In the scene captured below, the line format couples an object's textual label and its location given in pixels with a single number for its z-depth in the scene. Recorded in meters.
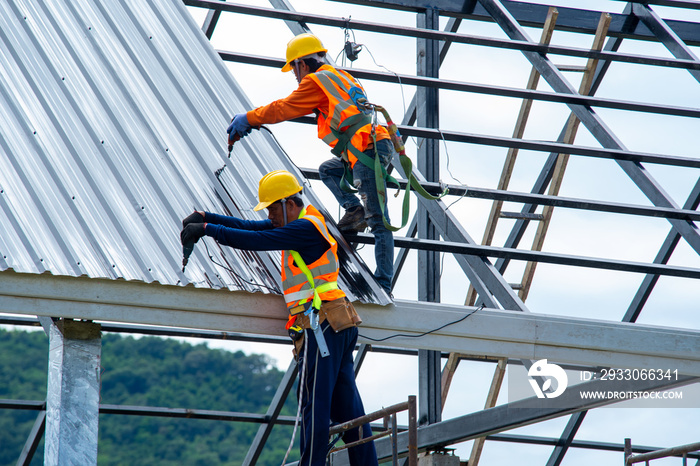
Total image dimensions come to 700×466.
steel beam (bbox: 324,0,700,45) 22.98
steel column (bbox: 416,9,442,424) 17.75
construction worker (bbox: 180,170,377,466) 10.91
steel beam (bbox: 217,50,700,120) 17.83
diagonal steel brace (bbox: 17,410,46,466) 21.89
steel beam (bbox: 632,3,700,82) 21.34
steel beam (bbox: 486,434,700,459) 24.91
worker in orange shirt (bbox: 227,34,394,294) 13.03
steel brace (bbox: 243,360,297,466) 22.84
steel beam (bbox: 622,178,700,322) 23.92
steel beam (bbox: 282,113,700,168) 17.19
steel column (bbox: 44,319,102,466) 9.80
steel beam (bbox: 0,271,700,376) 10.47
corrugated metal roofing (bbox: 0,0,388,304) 11.14
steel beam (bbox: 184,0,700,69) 18.42
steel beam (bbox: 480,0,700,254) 16.66
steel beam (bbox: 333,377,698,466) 14.91
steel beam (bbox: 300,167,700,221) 15.59
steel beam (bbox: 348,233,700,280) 14.34
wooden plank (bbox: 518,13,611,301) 22.06
